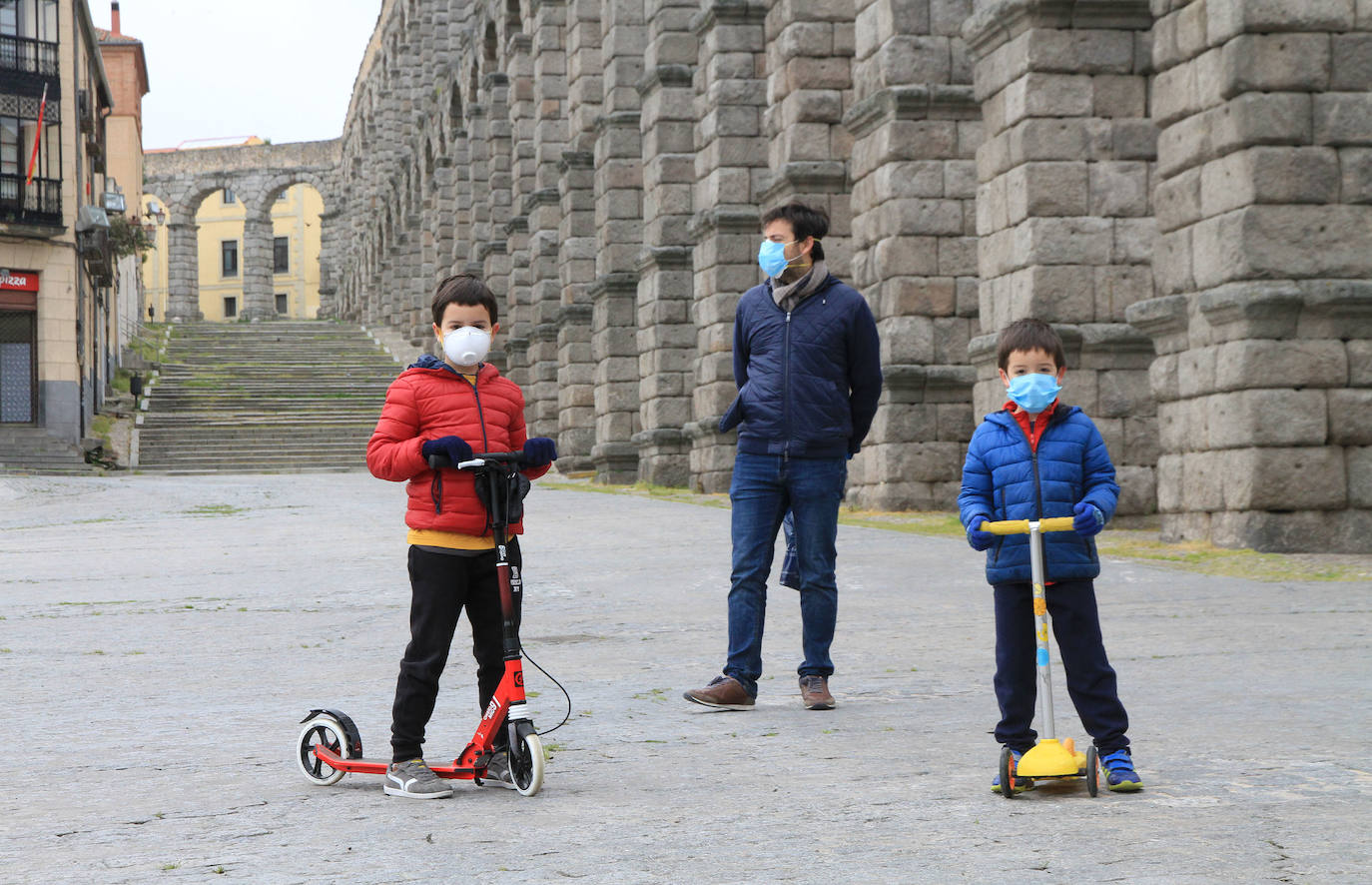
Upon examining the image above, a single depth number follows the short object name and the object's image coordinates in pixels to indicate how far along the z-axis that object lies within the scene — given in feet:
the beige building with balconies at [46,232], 106.93
